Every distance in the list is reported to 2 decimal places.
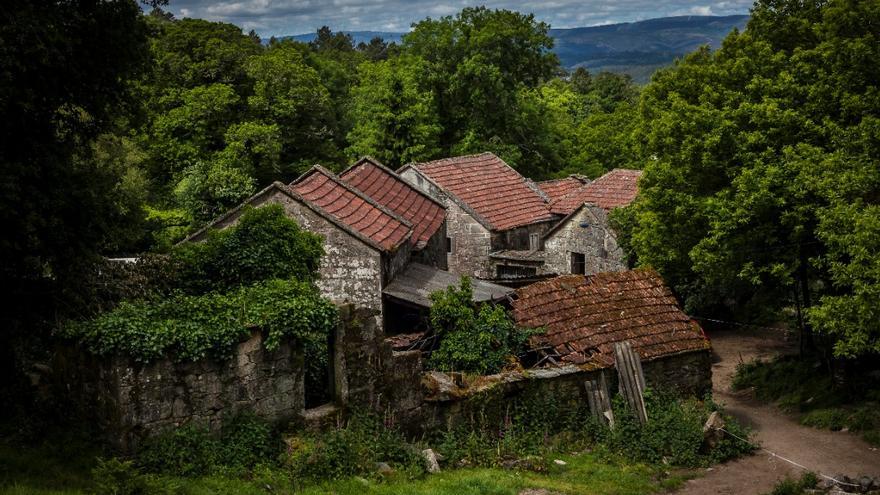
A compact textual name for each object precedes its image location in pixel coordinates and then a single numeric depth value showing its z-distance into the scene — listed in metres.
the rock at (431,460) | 14.59
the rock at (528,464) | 15.52
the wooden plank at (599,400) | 17.72
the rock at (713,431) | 17.22
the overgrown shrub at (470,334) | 18.00
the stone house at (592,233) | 32.44
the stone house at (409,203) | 28.61
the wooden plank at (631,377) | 17.83
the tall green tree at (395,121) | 41.78
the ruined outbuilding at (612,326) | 18.75
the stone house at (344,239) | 23.12
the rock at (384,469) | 13.88
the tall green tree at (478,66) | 44.69
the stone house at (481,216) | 36.06
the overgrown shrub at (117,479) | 11.12
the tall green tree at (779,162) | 18.81
